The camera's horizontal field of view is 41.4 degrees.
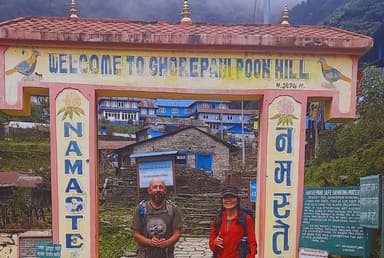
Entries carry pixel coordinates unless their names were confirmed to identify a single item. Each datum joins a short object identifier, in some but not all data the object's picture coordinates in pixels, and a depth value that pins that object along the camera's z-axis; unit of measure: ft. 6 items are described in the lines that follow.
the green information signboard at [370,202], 15.70
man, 19.63
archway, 18.95
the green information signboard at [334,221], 17.35
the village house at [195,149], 86.12
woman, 19.17
